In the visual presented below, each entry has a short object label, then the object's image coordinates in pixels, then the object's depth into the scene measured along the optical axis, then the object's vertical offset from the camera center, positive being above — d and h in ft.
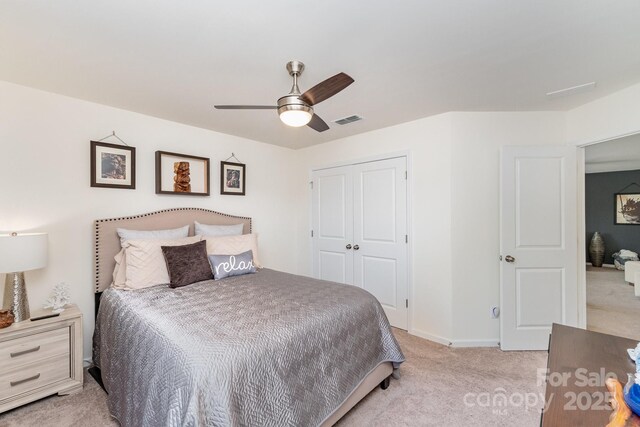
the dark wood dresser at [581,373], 3.19 -2.09
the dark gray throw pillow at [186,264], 8.01 -1.44
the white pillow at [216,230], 10.32 -0.57
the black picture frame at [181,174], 10.06 +1.47
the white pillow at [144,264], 7.79 -1.38
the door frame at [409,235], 10.75 -0.78
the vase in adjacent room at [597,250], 21.56 -2.70
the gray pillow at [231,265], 8.82 -1.60
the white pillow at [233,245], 9.49 -1.05
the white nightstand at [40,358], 6.37 -3.36
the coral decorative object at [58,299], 7.38 -2.22
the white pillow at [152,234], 8.76 -0.61
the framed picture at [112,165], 8.69 +1.53
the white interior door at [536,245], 9.28 -0.99
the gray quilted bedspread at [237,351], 4.16 -2.40
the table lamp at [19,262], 6.25 -1.07
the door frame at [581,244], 9.47 -0.99
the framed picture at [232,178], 11.85 +1.52
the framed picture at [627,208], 20.68 +0.43
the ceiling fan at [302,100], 5.44 +2.31
